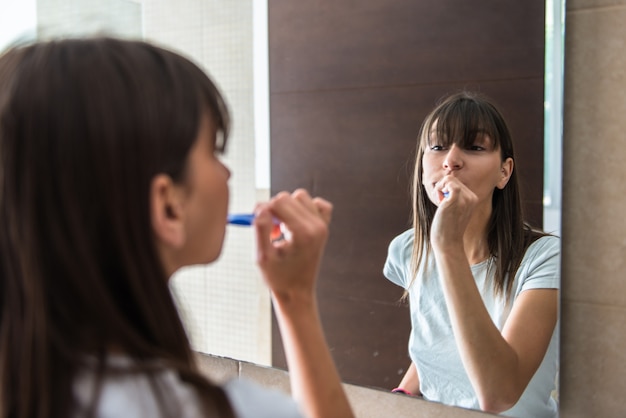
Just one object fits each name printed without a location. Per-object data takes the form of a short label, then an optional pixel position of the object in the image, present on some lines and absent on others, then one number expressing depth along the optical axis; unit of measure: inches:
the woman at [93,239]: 15.2
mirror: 31.1
